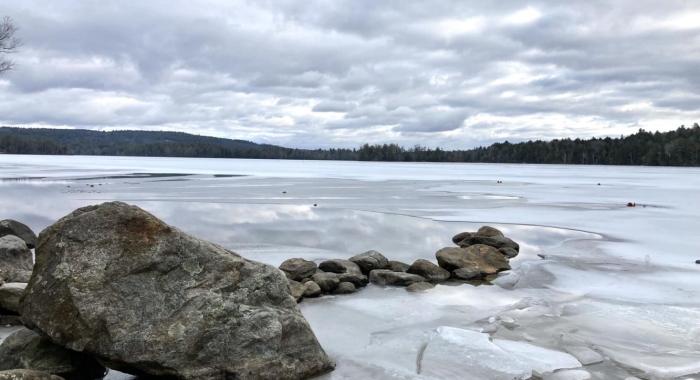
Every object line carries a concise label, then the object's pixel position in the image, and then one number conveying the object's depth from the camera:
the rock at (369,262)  10.42
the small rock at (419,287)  9.34
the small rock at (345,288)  9.22
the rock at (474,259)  10.58
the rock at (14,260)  8.16
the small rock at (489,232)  13.27
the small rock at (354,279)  9.57
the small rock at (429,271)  10.13
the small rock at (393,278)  9.77
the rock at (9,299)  6.98
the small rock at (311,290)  8.78
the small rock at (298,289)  8.48
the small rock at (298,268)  9.52
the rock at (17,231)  12.03
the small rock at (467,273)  10.31
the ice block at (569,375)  5.52
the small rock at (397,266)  10.50
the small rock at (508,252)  12.51
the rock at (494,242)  12.81
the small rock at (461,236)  13.79
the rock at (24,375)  4.32
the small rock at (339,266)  9.93
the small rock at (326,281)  9.13
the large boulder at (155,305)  5.03
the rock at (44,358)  5.15
